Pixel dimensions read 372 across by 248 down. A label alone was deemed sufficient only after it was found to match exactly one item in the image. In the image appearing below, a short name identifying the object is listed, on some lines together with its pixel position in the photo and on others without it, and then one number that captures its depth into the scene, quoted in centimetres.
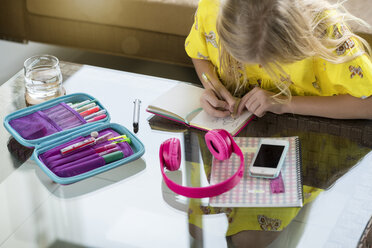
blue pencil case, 126
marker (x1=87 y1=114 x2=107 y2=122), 142
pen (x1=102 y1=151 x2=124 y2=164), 127
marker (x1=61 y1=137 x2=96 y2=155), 129
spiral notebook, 116
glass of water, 150
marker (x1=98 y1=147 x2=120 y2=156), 129
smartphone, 123
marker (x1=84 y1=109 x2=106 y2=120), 143
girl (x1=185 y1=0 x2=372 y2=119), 121
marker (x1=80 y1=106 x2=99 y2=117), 144
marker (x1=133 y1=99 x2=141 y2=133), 142
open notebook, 140
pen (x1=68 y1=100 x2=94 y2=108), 146
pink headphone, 119
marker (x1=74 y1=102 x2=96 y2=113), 145
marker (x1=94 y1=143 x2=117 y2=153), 130
